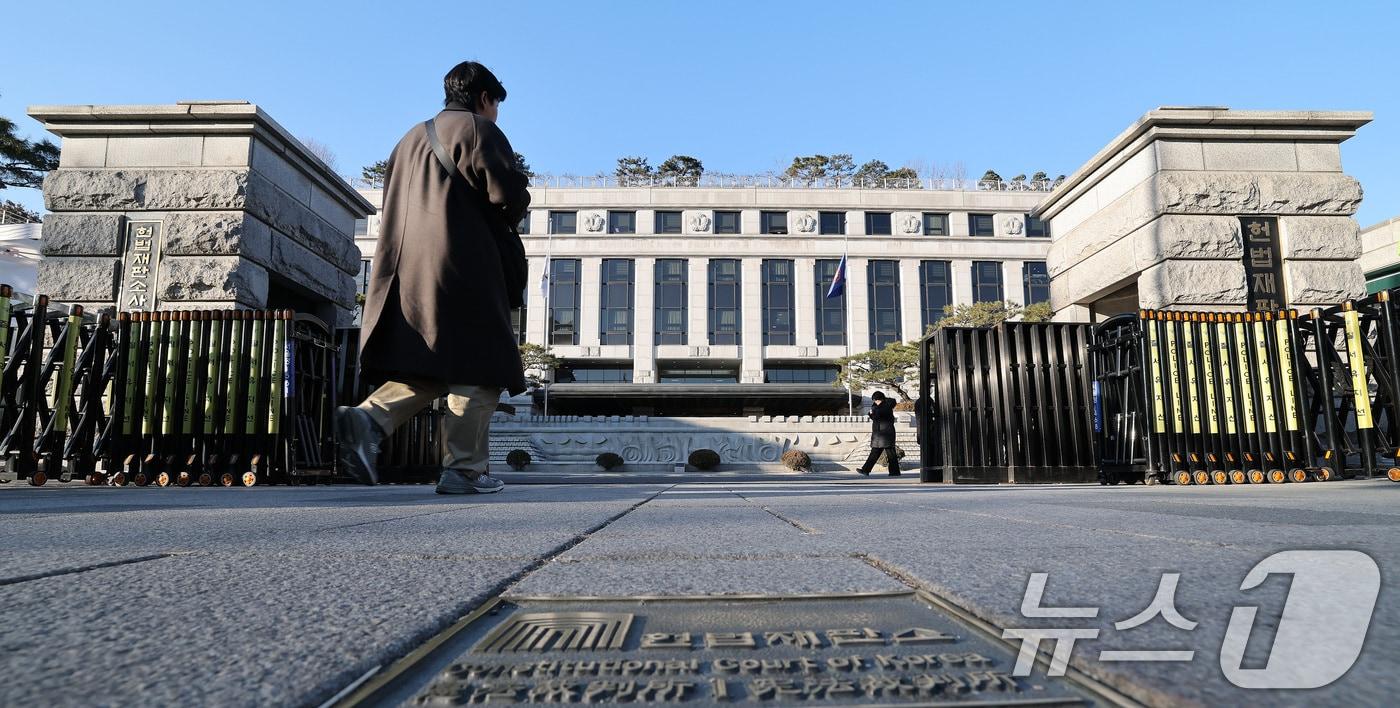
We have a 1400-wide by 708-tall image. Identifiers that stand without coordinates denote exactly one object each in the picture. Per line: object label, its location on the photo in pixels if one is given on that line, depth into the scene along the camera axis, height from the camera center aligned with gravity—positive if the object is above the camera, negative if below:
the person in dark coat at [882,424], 11.27 +0.08
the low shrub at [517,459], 20.94 -0.89
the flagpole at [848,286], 40.88 +8.51
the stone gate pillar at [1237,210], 7.70 +2.46
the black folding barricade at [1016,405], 6.77 +0.23
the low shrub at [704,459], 21.52 -0.92
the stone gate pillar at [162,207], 7.75 +2.54
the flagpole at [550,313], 40.26 +6.85
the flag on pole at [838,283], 28.27 +5.93
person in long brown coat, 3.36 +0.65
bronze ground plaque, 0.64 -0.25
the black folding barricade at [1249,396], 6.00 +0.28
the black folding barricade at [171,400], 6.20 +0.28
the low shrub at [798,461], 20.83 -0.96
